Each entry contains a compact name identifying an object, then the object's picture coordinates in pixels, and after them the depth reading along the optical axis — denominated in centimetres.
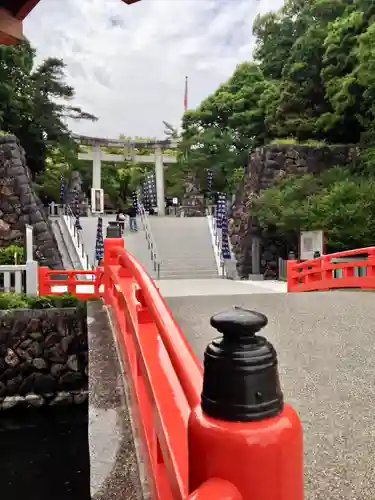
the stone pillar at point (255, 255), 1750
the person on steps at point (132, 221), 2014
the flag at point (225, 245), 1595
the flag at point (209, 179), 2497
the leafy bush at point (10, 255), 1297
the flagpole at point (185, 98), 4094
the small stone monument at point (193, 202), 2789
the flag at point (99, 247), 1580
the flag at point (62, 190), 2295
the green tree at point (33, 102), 1916
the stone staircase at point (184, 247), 1578
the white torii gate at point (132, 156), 3008
